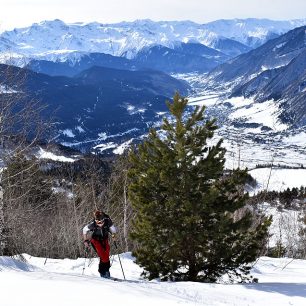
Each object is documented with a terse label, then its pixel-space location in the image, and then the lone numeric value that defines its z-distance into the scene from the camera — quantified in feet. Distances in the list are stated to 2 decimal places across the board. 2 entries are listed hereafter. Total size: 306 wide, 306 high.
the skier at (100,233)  40.73
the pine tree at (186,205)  39.55
